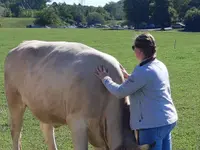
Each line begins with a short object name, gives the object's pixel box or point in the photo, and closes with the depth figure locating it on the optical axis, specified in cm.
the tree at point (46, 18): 8816
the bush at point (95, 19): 10798
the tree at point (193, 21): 6901
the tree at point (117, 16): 13550
